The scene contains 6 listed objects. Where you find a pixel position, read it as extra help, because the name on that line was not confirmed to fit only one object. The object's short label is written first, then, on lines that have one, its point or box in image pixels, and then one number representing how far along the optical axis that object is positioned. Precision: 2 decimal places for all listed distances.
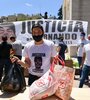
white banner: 6.03
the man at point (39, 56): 1.58
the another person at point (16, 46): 3.75
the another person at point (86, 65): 3.11
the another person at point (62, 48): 4.39
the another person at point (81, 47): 4.20
